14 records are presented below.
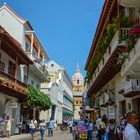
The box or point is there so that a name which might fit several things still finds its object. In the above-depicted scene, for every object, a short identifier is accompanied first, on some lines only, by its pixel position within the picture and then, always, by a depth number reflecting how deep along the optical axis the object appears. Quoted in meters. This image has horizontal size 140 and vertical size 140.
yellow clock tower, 84.52
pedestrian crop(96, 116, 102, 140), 11.13
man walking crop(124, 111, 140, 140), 3.40
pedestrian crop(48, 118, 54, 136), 19.32
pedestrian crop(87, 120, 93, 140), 12.80
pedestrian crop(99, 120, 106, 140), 10.82
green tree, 19.27
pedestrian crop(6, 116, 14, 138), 15.20
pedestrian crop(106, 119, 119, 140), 7.76
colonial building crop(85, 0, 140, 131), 7.90
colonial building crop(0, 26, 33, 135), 14.81
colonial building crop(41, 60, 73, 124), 33.74
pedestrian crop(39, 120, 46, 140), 14.79
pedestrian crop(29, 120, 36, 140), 15.16
